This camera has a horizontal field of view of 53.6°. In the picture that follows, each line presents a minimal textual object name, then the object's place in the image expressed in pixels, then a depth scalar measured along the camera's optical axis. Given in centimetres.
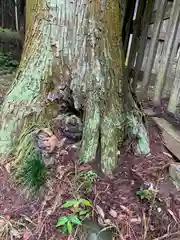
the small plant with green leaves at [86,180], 122
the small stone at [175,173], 131
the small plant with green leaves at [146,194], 122
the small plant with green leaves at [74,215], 109
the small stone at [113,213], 116
